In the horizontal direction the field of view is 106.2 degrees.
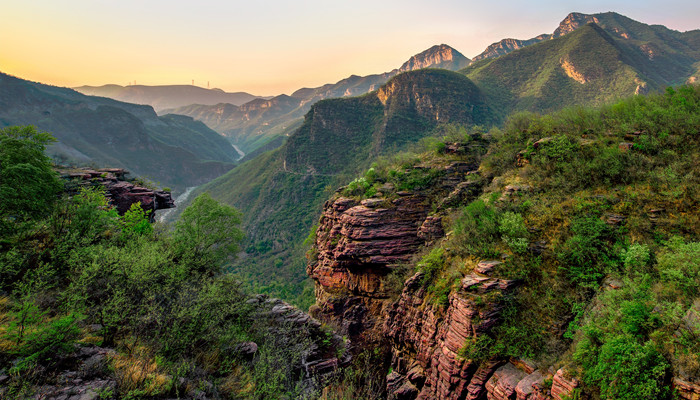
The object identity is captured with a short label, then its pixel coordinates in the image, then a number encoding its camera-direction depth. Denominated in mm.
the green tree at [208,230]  19781
